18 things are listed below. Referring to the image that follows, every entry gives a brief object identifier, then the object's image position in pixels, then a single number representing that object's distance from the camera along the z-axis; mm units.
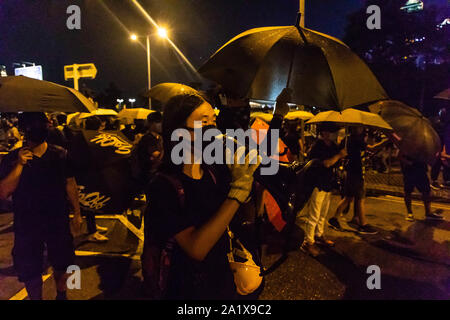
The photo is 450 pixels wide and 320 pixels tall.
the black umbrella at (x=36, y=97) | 2619
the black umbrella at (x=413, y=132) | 4789
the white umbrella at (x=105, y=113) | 11498
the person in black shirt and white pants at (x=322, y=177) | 4590
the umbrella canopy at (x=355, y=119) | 4336
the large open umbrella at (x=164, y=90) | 5344
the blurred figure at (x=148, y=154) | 4742
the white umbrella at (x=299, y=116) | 11145
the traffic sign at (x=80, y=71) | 7354
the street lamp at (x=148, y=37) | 15992
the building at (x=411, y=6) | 21747
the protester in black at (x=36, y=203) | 2619
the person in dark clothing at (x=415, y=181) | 5887
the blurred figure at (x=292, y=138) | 7801
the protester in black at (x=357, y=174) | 5465
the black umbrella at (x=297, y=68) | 2156
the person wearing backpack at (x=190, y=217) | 1477
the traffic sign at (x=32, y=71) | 34625
